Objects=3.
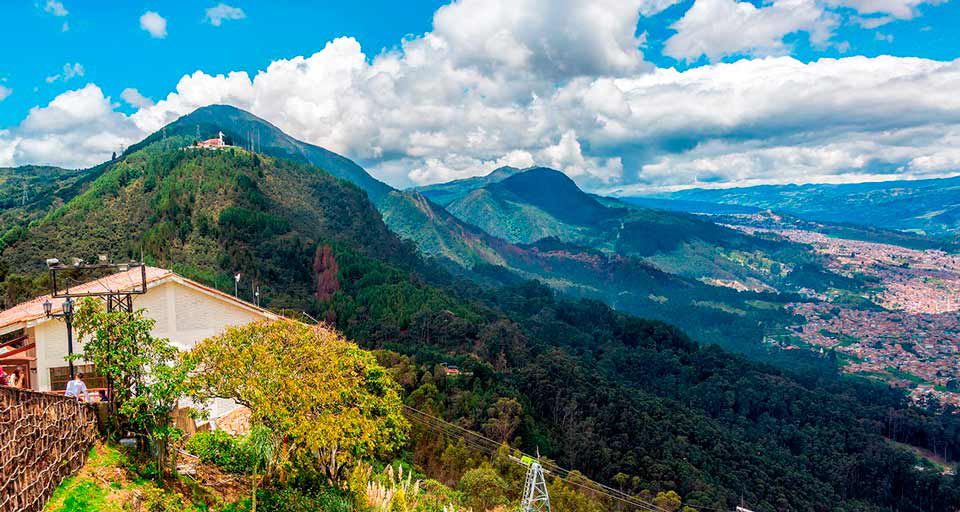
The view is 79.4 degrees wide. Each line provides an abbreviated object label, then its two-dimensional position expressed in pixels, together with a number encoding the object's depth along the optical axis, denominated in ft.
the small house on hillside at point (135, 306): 66.59
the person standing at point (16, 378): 59.67
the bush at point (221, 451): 56.12
